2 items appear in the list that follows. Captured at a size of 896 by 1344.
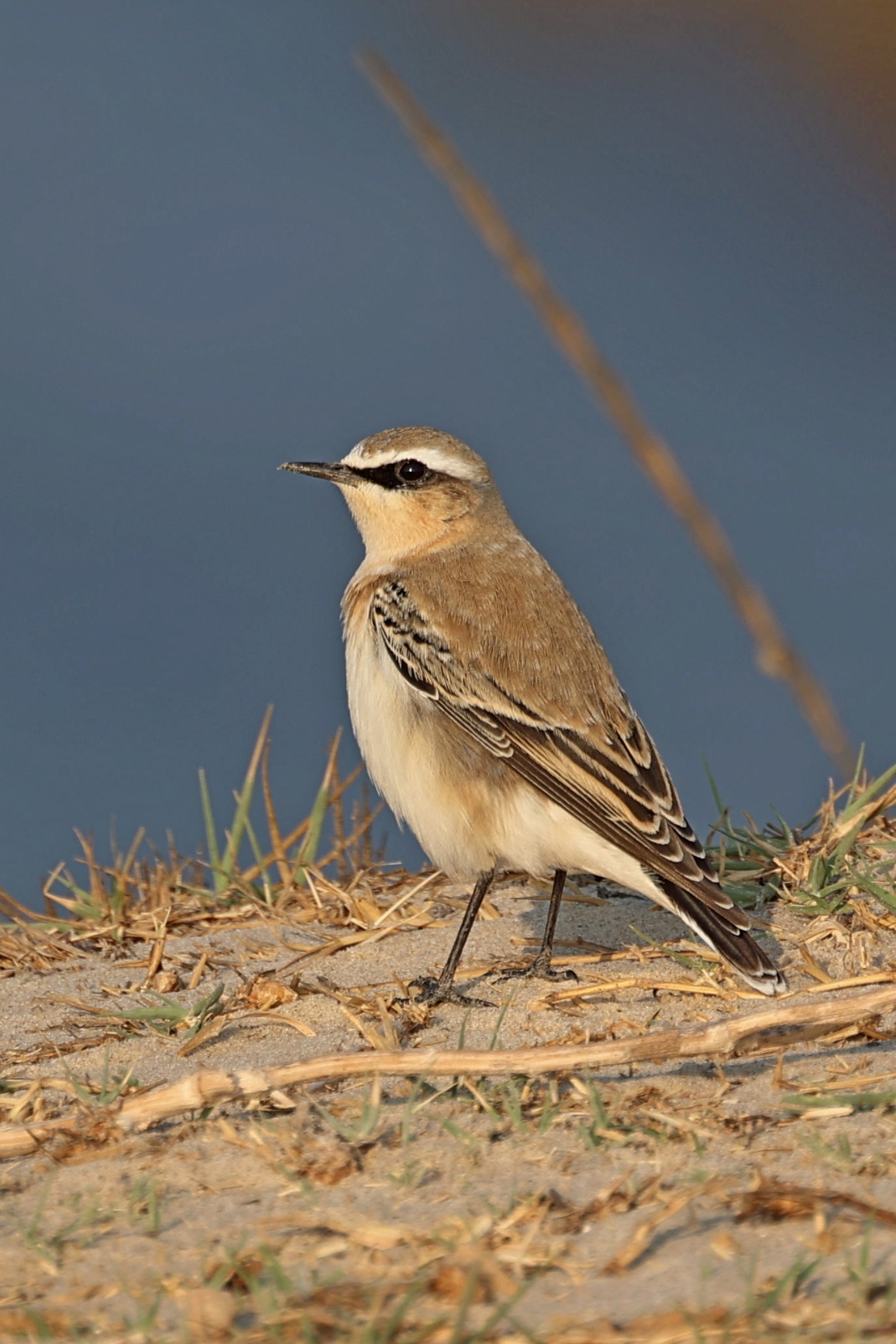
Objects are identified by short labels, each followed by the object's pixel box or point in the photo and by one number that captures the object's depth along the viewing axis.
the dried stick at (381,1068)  7.22
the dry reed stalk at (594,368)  7.27
